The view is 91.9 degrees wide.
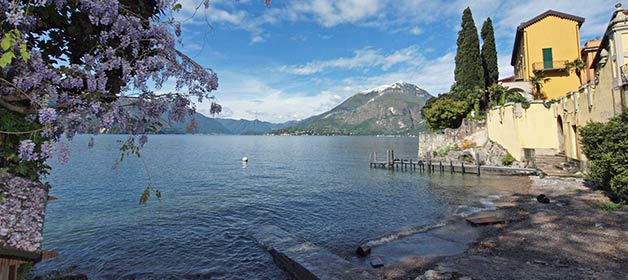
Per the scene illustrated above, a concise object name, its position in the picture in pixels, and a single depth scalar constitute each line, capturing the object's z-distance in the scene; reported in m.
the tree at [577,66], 33.38
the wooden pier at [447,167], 30.69
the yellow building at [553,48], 35.09
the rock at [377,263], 10.88
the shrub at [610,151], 13.02
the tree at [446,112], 41.06
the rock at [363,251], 12.15
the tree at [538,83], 34.94
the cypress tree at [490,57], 42.97
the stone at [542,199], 17.11
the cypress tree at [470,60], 40.81
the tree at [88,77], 3.28
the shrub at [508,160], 32.50
